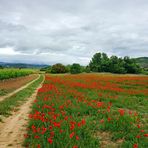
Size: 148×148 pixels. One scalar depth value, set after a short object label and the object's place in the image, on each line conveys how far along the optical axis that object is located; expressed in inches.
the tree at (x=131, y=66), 2363.6
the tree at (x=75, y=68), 2774.5
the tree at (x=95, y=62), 2723.7
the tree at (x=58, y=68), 3128.5
